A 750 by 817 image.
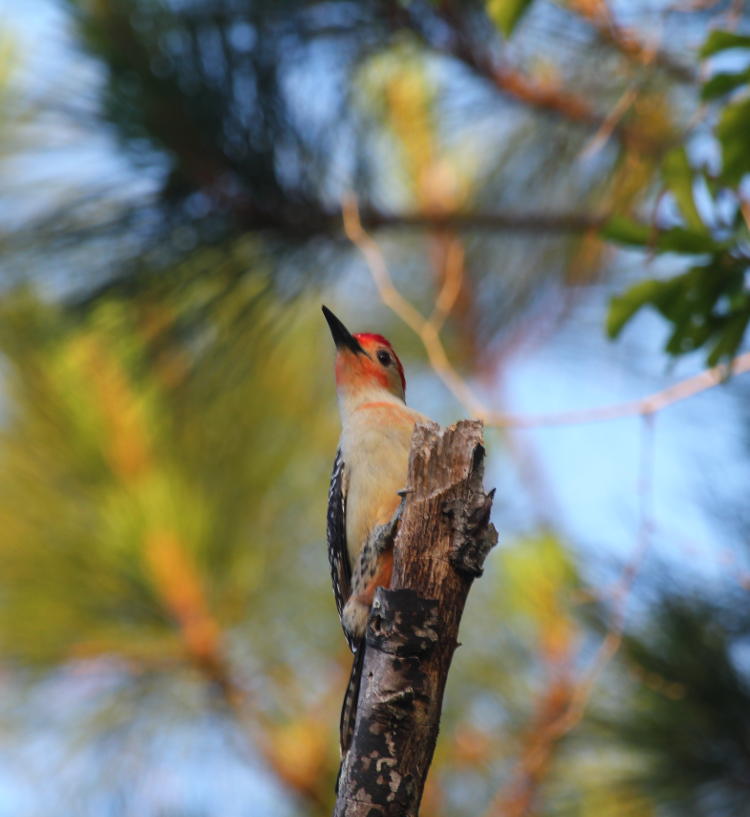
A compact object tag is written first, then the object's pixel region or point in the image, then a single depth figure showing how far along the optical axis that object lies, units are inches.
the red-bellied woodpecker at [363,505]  267.9
